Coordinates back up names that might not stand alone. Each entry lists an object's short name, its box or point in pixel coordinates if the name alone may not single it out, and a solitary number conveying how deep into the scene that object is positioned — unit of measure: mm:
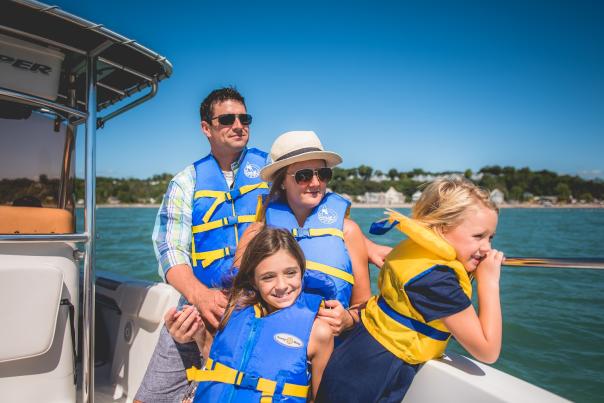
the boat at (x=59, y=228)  1576
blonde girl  1390
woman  1910
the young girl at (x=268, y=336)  1485
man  2010
